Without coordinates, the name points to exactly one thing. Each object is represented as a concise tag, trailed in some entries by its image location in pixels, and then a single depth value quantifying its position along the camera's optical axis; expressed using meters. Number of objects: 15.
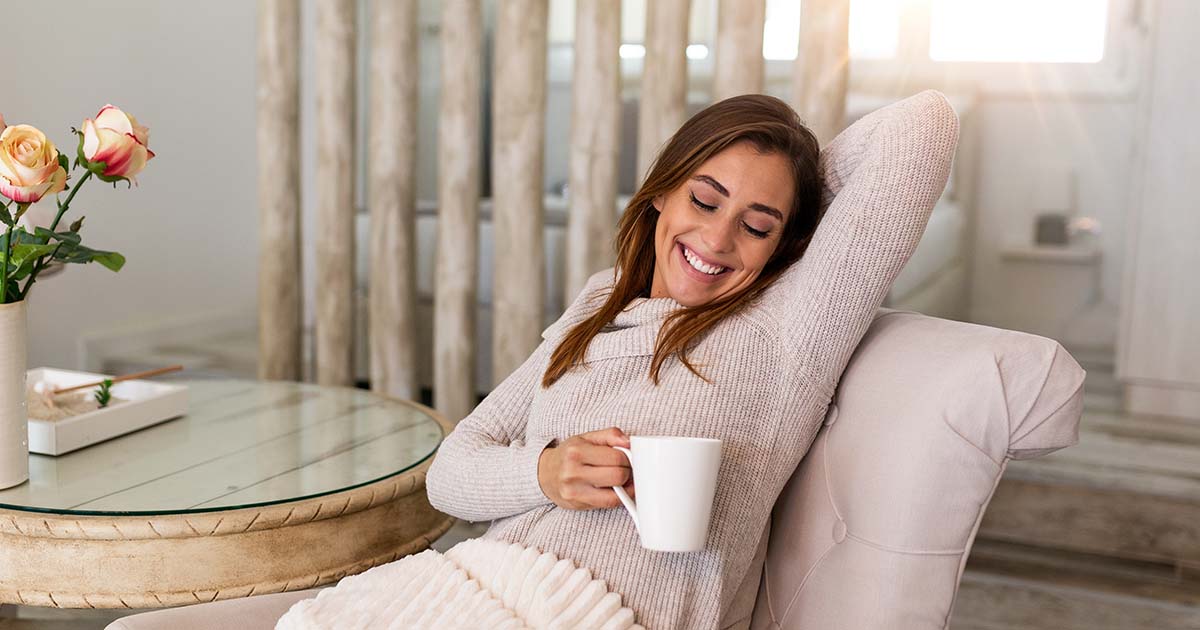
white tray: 1.54
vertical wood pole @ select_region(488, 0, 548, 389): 2.58
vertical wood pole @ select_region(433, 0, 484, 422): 2.68
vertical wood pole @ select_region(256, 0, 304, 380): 2.77
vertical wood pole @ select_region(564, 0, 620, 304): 2.54
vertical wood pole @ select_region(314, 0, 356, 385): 2.74
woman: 1.18
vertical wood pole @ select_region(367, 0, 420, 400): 2.70
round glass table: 1.32
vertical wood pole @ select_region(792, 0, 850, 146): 2.36
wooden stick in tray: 1.67
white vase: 1.34
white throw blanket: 1.11
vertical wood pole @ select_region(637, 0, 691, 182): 2.49
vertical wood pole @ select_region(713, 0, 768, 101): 2.43
